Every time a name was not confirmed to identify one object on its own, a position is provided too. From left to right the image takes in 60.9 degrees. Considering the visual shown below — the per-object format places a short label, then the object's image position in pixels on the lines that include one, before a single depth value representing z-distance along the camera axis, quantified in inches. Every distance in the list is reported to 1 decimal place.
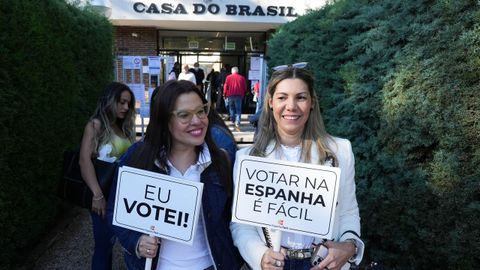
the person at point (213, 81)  614.9
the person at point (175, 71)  489.9
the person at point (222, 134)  114.4
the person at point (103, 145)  126.9
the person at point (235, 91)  490.6
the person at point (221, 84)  594.9
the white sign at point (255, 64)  559.8
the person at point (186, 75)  496.1
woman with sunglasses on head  71.2
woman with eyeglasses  76.7
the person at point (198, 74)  563.5
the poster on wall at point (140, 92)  417.7
